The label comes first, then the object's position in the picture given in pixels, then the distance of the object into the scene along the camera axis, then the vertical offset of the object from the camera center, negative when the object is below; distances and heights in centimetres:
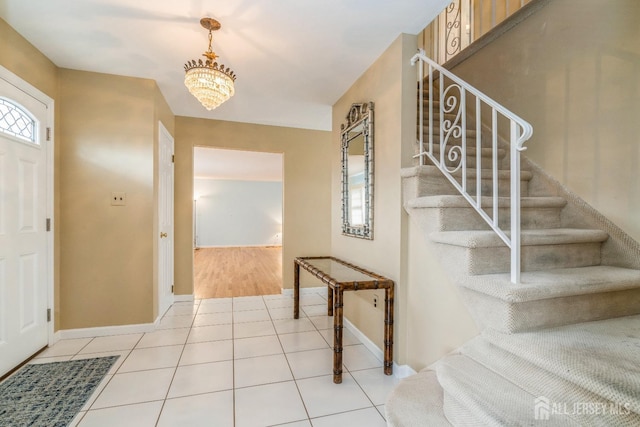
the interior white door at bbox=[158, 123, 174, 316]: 314 -9
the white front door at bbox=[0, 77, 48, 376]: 199 -12
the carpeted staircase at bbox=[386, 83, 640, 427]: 94 -50
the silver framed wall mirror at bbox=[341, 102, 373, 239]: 251 +39
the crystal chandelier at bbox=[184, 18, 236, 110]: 191 +92
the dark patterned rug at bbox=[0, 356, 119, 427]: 159 -116
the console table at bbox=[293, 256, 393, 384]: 196 -58
